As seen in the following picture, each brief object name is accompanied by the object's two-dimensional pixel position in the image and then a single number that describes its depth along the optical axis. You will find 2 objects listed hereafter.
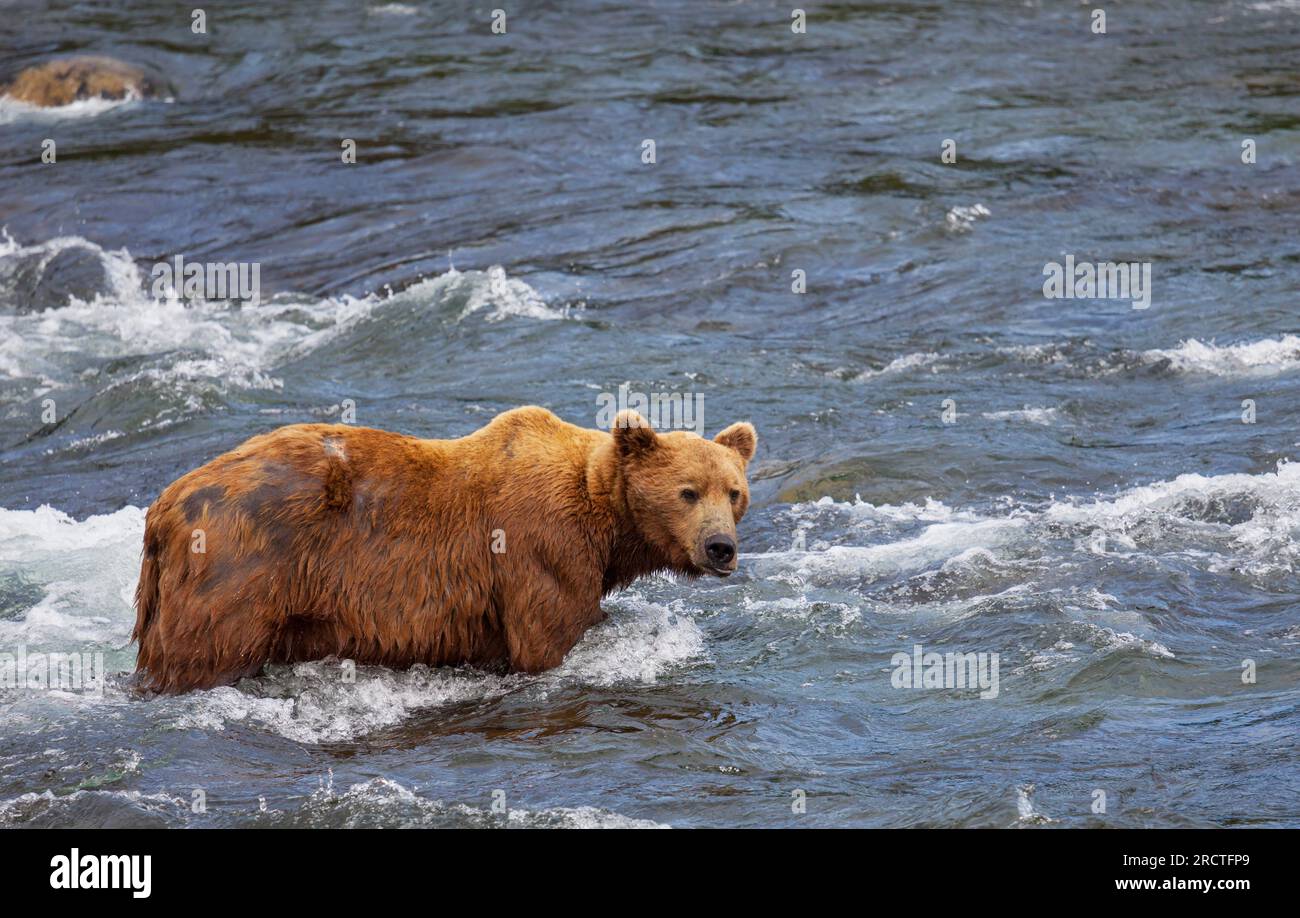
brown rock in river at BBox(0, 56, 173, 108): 41.06
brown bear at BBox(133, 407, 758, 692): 13.86
